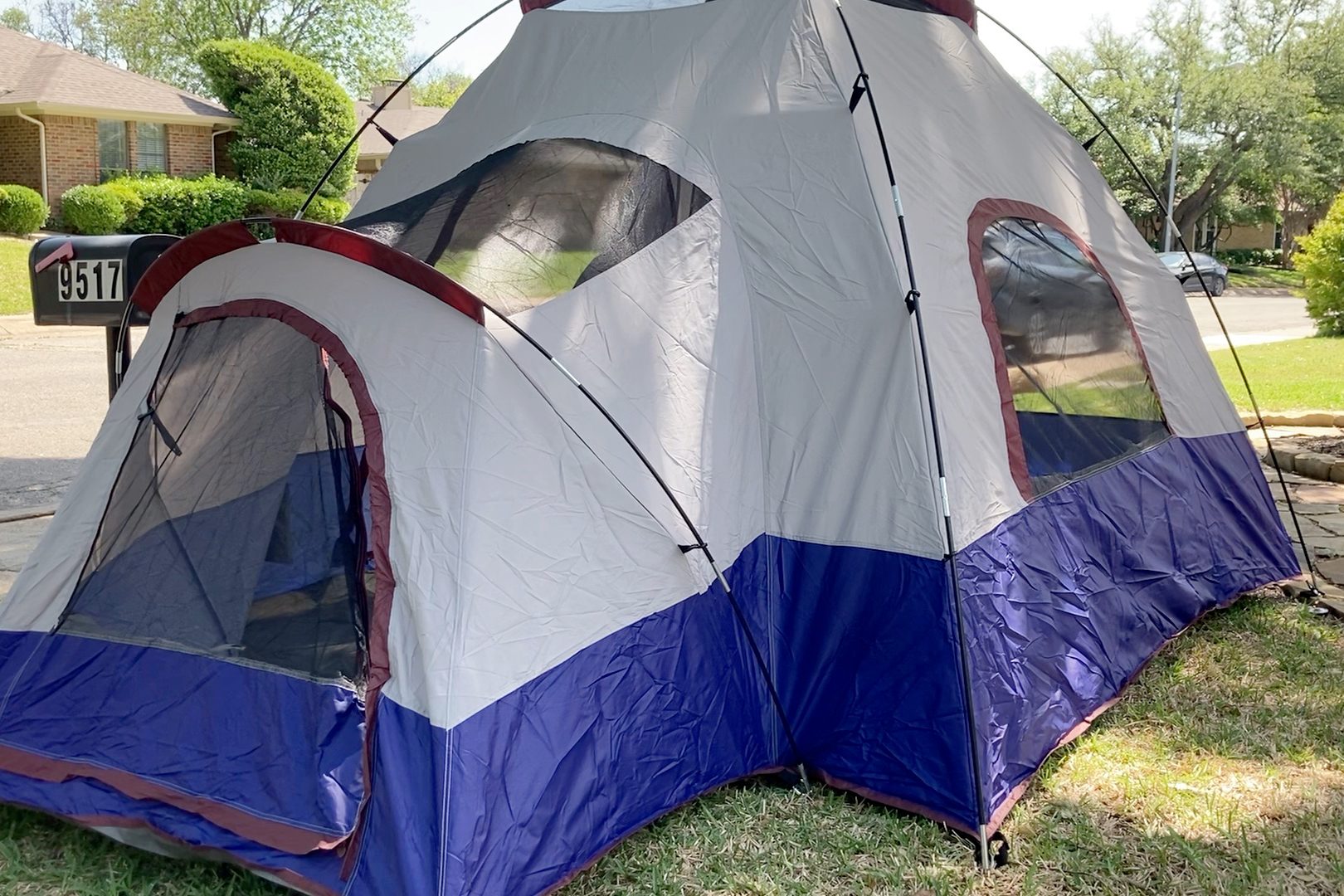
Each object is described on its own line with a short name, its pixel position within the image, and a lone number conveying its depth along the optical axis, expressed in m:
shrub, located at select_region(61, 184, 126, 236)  20.27
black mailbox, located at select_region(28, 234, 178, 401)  4.23
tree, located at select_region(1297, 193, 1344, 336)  13.97
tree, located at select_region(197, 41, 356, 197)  23.50
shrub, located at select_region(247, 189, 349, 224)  23.00
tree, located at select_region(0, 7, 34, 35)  55.91
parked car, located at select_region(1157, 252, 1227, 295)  22.67
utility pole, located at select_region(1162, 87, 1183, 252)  30.48
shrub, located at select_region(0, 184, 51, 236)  19.44
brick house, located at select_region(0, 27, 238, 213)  21.98
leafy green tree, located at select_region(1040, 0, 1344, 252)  32.91
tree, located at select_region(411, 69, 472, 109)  49.62
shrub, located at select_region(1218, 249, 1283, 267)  38.34
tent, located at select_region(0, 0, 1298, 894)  2.76
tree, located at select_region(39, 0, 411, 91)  38.47
